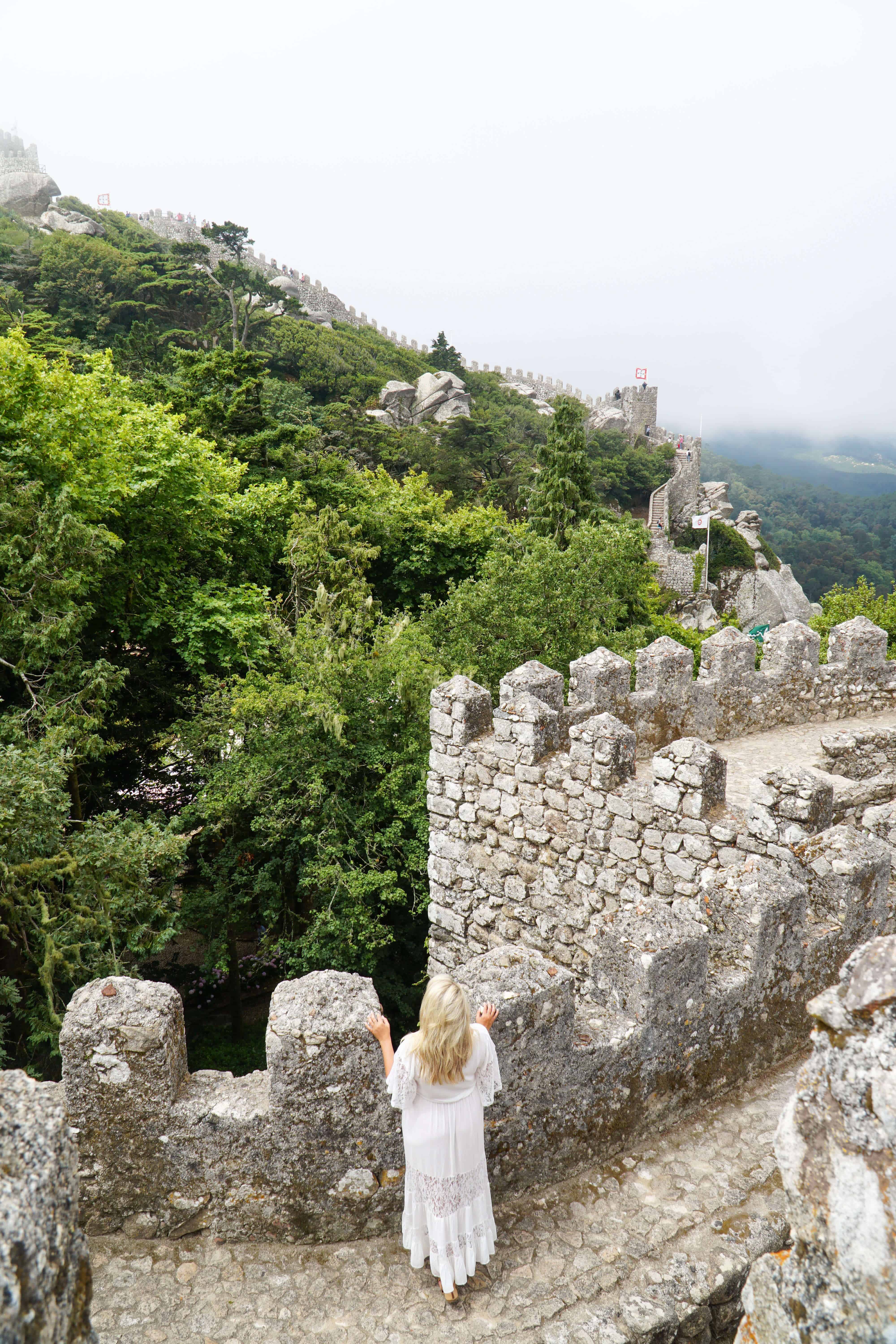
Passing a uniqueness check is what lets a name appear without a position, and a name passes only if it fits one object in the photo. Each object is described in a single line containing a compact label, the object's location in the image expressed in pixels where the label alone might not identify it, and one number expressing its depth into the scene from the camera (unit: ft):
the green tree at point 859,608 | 72.64
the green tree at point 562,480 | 85.30
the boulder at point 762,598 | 136.46
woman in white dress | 9.27
